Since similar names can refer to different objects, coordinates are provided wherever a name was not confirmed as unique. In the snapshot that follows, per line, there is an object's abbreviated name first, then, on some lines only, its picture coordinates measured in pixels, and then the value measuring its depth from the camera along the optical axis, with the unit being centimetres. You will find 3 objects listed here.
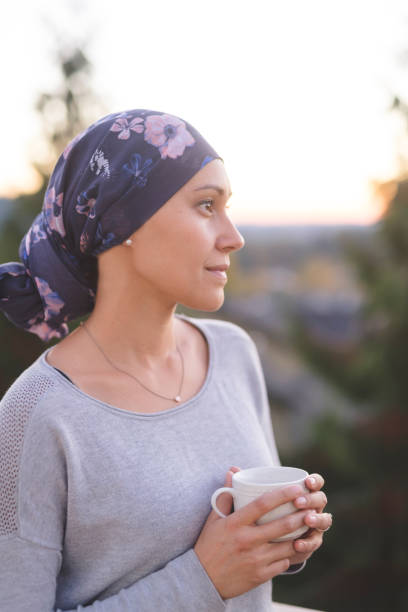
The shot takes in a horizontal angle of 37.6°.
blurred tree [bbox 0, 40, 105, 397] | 366
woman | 128
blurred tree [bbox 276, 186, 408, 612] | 521
